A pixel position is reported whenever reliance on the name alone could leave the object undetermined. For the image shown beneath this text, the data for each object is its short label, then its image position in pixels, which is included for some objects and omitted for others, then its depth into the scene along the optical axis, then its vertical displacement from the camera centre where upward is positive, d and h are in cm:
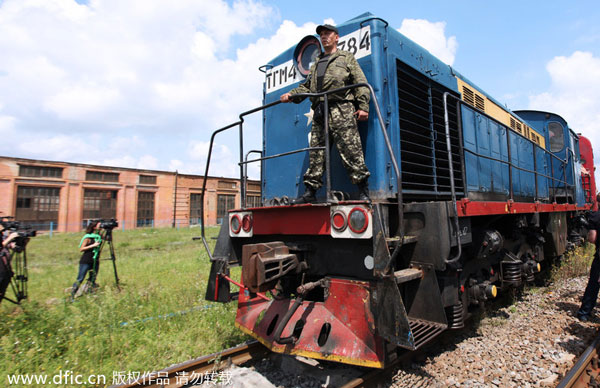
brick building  2277 +234
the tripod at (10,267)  441 -56
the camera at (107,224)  677 +2
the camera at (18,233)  456 -10
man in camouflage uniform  301 +105
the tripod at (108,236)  689 -24
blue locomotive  268 -6
